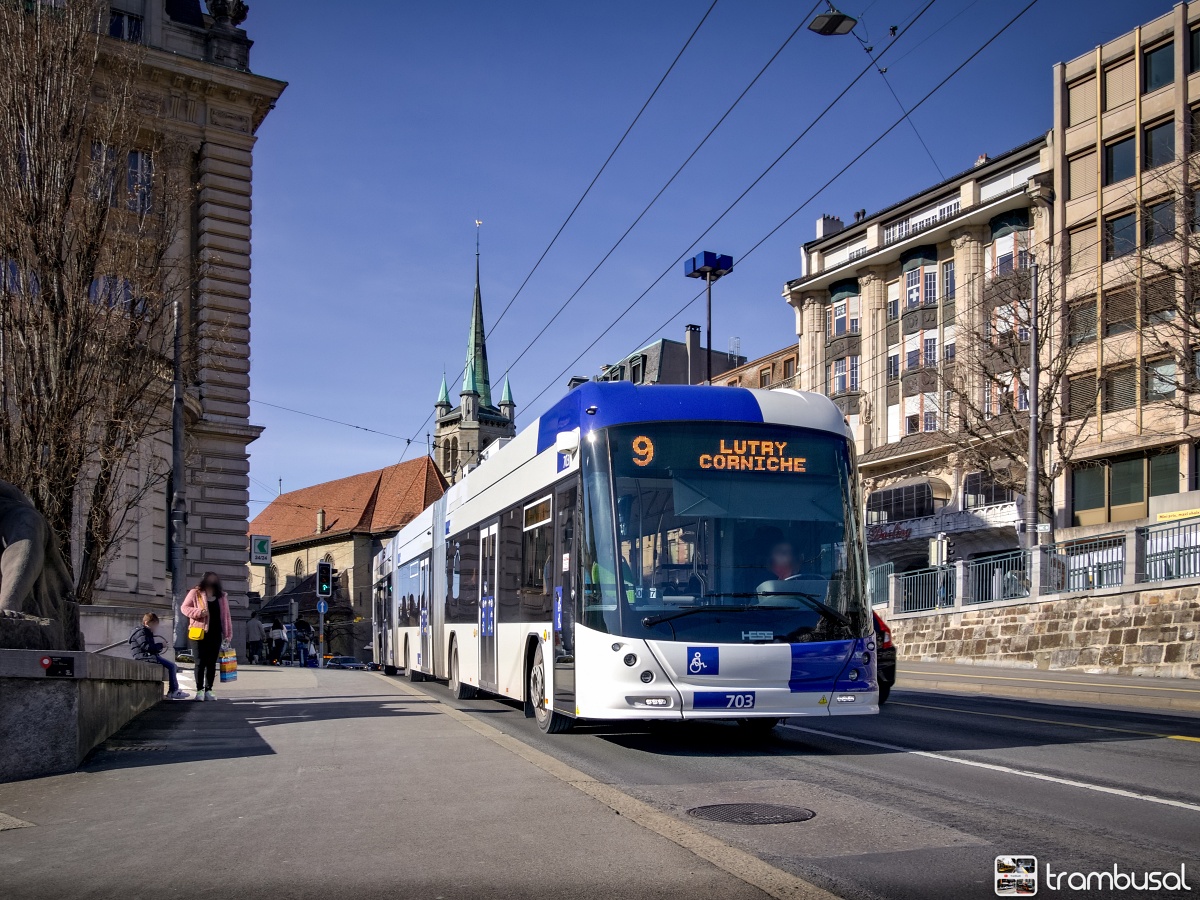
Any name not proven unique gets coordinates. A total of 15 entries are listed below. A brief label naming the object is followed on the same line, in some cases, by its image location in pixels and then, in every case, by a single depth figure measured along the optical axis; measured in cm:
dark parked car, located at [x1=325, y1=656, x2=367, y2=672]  6892
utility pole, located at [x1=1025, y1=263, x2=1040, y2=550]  3383
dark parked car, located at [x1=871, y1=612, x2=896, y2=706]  1773
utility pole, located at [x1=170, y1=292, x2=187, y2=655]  2755
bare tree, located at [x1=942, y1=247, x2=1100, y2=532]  4147
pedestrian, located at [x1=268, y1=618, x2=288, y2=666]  6750
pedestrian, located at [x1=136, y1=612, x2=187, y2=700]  1922
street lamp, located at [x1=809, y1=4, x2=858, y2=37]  1504
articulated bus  1065
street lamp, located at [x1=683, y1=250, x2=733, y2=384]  3641
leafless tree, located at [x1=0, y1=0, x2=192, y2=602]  1752
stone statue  984
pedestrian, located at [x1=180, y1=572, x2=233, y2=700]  1689
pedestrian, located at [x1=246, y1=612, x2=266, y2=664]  4131
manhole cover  739
